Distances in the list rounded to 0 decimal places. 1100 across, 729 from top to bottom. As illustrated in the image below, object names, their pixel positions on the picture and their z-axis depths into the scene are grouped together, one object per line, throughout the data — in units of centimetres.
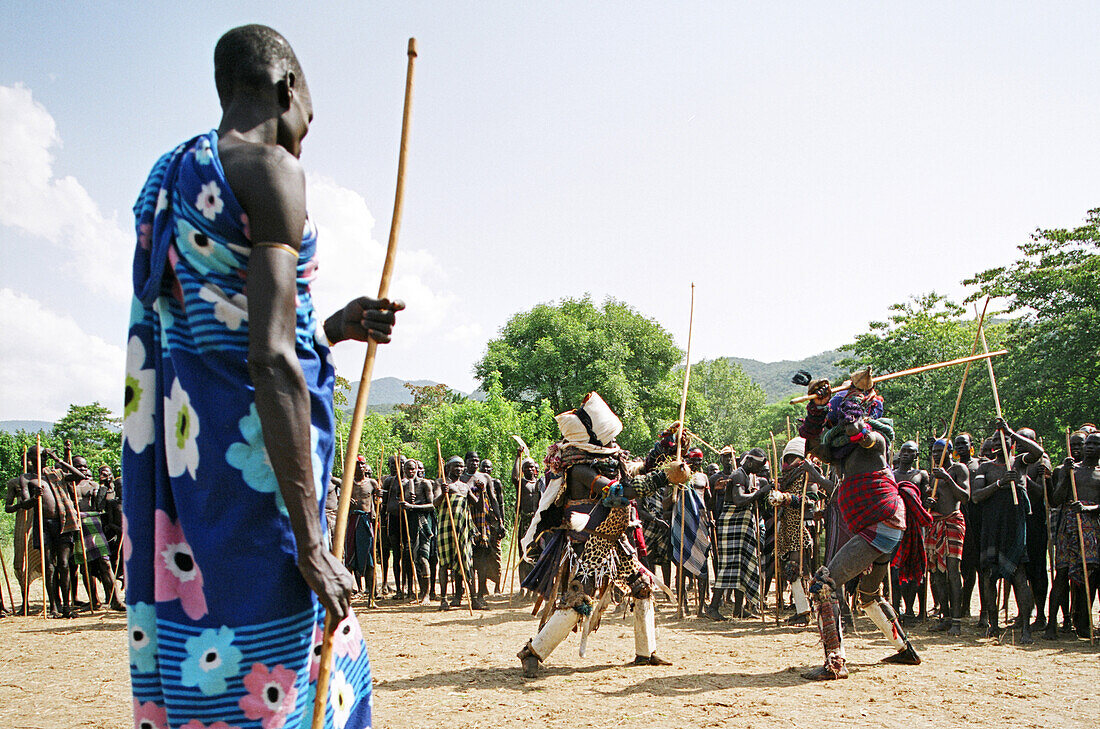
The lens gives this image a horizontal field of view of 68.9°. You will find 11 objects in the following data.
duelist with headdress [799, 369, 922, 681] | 678
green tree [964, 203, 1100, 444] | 2370
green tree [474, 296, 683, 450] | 4162
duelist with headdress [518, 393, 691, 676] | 691
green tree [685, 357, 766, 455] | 6800
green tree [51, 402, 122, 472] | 3234
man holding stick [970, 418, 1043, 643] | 921
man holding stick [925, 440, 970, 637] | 959
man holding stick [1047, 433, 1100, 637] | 866
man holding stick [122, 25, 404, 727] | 191
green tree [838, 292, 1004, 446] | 2969
